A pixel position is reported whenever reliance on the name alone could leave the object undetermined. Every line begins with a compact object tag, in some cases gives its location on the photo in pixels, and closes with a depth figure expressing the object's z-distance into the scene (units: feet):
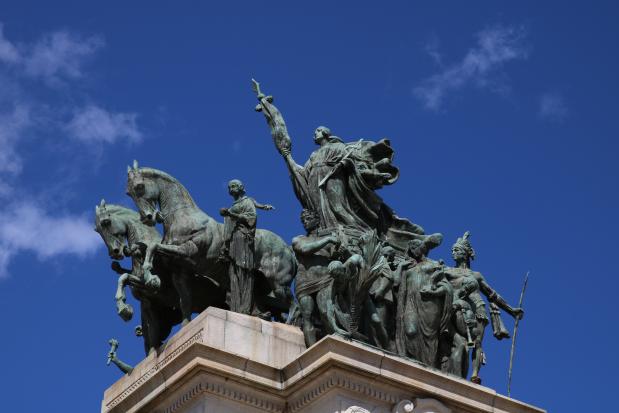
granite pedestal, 80.28
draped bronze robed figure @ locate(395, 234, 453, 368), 86.28
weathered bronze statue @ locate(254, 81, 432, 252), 90.07
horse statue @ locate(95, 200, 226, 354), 89.20
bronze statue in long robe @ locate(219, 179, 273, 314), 87.61
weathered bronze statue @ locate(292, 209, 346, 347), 83.82
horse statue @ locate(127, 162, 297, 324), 88.84
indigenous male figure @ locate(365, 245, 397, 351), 86.17
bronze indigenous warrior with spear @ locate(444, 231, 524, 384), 89.86
